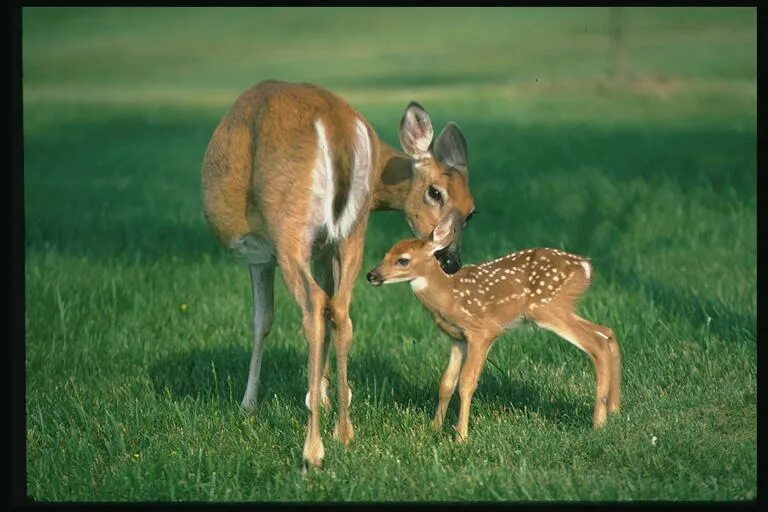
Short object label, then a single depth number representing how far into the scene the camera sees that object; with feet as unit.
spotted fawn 41.93
